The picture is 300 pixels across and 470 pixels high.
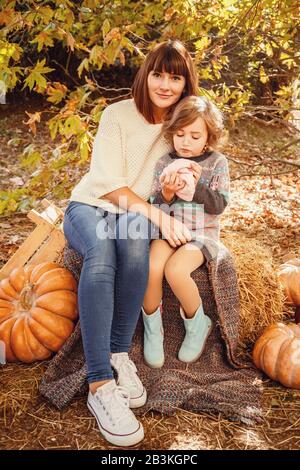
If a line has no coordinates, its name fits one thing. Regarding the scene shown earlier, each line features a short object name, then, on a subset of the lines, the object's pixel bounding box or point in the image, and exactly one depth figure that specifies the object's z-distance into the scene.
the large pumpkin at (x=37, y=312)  2.72
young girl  2.63
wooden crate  3.20
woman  2.28
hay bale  2.94
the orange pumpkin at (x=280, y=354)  2.58
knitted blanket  2.40
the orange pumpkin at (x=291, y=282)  3.21
